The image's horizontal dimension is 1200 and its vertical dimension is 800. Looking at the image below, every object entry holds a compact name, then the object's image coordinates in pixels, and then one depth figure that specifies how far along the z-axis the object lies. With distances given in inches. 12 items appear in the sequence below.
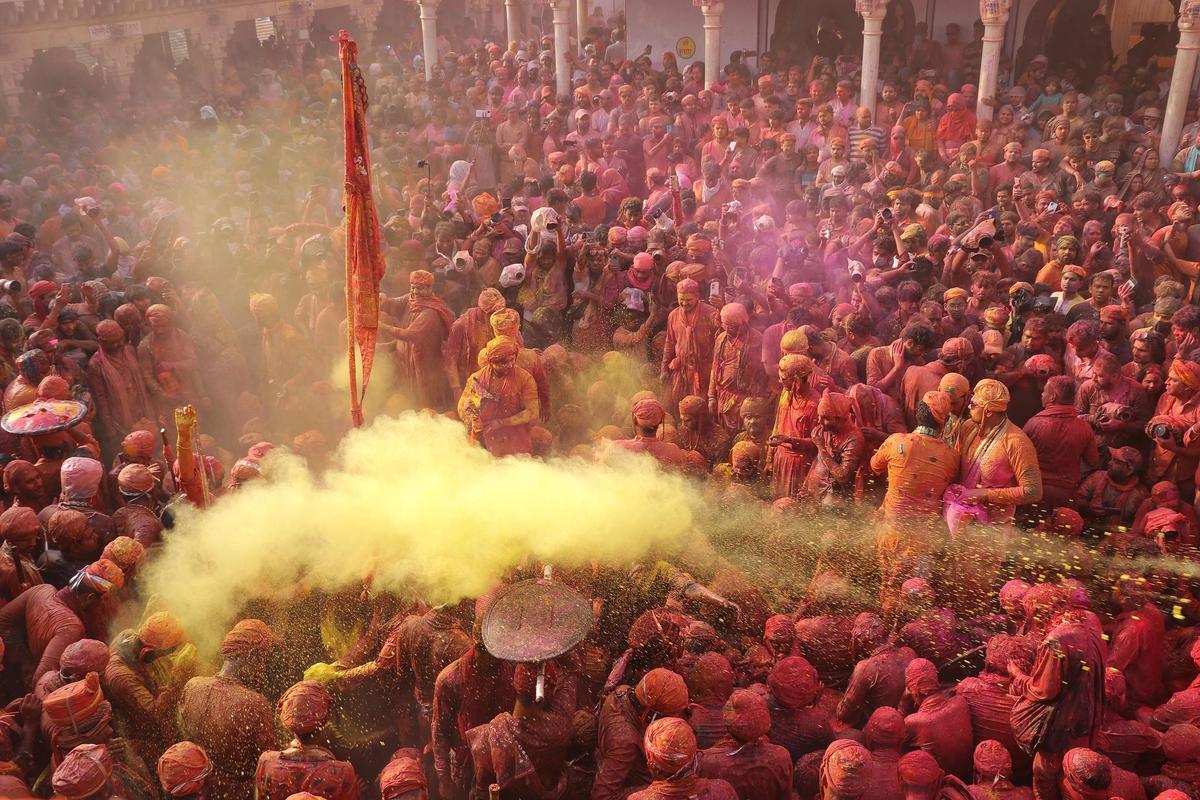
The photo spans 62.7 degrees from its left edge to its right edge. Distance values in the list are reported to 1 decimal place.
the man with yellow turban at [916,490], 258.1
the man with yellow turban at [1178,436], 268.7
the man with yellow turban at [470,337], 369.7
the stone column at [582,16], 916.6
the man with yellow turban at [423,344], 372.2
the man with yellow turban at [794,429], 292.5
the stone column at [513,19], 937.5
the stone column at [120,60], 959.0
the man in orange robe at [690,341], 363.9
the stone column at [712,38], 685.3
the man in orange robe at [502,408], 321.4
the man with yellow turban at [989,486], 251.1
